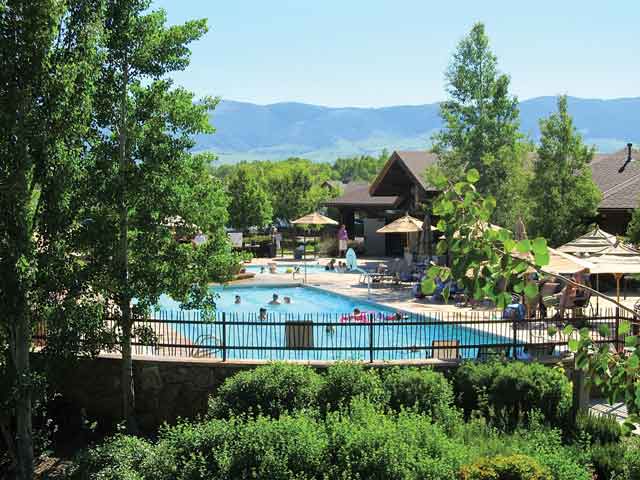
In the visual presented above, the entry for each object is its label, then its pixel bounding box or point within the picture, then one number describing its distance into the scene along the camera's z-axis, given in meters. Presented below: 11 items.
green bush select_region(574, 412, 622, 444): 10.61
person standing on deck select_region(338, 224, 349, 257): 37.16
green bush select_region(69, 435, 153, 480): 9.44
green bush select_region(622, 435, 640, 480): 8.82
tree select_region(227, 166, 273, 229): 46.56
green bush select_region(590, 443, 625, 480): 9.48
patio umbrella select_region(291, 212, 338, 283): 33.25
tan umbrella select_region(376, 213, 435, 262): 27.86
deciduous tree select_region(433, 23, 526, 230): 29.06
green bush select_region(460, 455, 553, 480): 8.27
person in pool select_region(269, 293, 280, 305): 24.08
